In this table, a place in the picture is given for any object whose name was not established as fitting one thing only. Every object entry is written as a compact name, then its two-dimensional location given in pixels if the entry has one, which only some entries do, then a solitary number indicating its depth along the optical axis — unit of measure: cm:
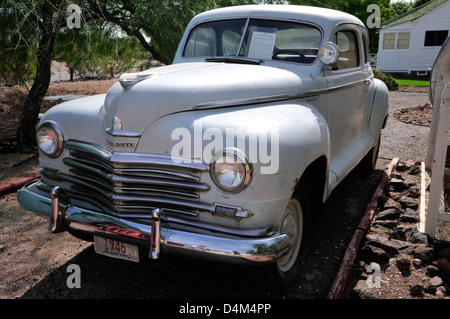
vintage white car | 221
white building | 2112
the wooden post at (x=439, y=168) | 320
